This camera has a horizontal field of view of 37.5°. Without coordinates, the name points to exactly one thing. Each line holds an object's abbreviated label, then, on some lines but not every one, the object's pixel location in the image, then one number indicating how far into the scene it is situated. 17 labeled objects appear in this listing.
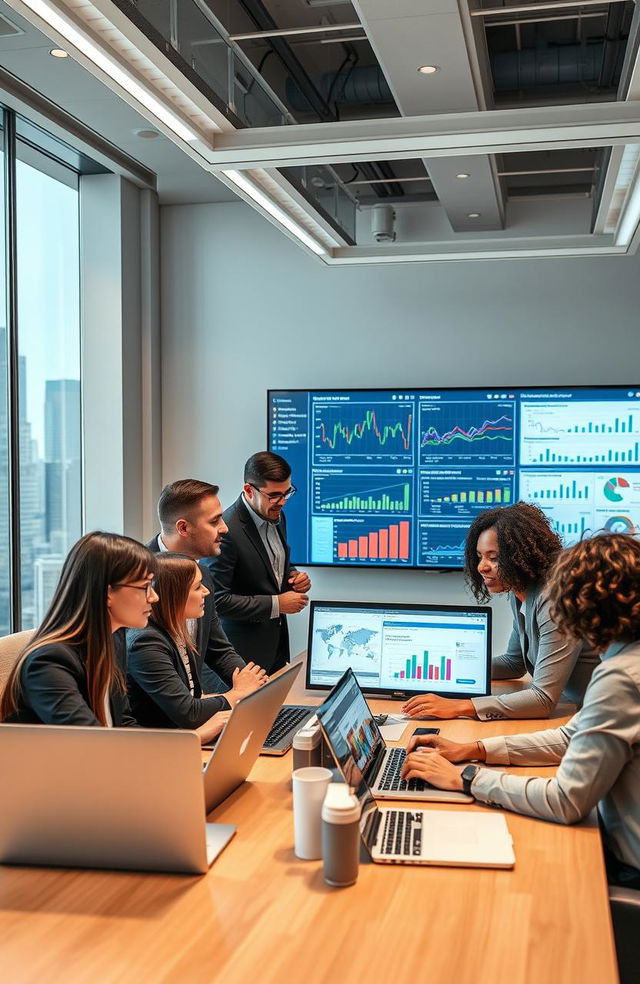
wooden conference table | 1.36
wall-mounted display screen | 4.82
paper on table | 2.52
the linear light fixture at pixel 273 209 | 2.89
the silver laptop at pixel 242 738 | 1.83
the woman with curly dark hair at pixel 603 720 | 1.80
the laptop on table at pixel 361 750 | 1.86
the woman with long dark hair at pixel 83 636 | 1.93
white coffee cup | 1.71
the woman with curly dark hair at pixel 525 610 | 2.67
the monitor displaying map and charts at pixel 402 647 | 2.85
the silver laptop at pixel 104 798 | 1.58
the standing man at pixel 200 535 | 3.01
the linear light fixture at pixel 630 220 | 3.05
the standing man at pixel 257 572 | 3.60
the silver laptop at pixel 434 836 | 1.72
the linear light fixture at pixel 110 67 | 1.84
